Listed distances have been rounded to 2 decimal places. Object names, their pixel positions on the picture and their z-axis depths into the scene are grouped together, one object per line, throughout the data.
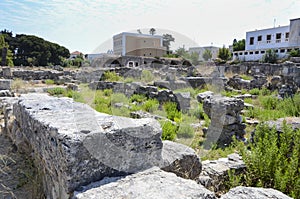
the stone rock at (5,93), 8.30
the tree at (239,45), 42.91
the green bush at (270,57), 30.38
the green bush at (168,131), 5.11
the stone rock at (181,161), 2.53
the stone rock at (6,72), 14.96
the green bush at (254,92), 12.27
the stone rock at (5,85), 9.81
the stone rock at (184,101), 8.62
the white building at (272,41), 32.59
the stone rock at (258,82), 14.14
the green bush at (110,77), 15.32
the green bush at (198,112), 7.77
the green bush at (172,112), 7.33
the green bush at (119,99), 9.44
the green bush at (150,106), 8.04
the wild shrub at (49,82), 15.20
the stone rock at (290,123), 3.87
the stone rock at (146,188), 1.67
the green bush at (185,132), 5.86
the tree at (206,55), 44.27
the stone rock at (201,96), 9.02
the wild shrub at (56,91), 11.16
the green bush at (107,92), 11.38
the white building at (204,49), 47.27
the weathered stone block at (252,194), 1.72
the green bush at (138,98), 9.81
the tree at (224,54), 39.78
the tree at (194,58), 29.48
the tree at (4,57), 23.31
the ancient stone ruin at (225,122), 5.81
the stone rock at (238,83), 14.55
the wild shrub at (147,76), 15.42
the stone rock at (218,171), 2.95
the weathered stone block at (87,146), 1.84
